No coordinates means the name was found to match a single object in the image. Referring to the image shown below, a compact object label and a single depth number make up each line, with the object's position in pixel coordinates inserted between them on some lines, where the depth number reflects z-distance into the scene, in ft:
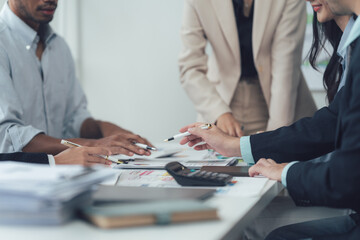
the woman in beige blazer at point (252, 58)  7.48
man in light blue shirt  5.66
